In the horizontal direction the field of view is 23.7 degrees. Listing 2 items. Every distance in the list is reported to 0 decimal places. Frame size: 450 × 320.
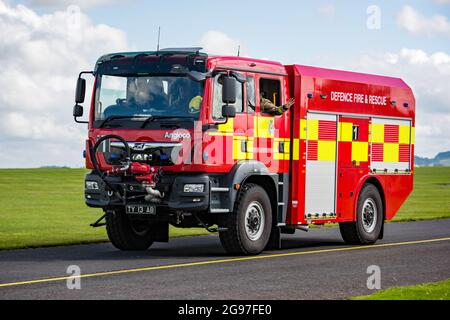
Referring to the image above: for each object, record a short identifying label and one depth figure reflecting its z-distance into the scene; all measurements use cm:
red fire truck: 1538
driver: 1540
